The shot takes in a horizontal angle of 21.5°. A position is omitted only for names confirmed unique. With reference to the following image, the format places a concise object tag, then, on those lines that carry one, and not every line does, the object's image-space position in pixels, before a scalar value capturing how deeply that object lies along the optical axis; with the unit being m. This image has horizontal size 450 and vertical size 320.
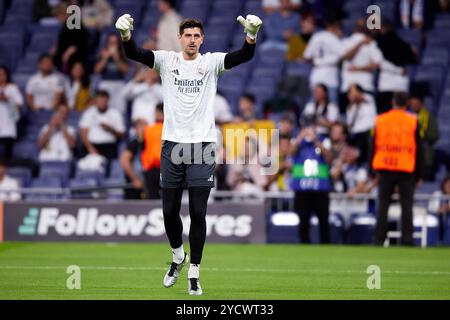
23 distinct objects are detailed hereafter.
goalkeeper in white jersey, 10.95
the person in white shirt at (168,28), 23.45
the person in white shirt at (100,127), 22.81
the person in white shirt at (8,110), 23.42
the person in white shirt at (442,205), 20.05
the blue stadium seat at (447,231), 20.06
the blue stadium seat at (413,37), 23.78
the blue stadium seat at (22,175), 22.78
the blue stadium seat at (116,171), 22.48
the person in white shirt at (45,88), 24.02
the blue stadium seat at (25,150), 23.80
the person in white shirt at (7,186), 21.44
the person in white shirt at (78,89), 24.05
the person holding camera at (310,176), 19.55
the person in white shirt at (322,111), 21.08
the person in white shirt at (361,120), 21.75
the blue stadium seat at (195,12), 25.98
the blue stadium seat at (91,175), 22.47
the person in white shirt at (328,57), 22.59
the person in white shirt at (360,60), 22.30
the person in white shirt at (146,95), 22.66
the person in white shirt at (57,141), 23.09
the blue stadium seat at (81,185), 21.45
